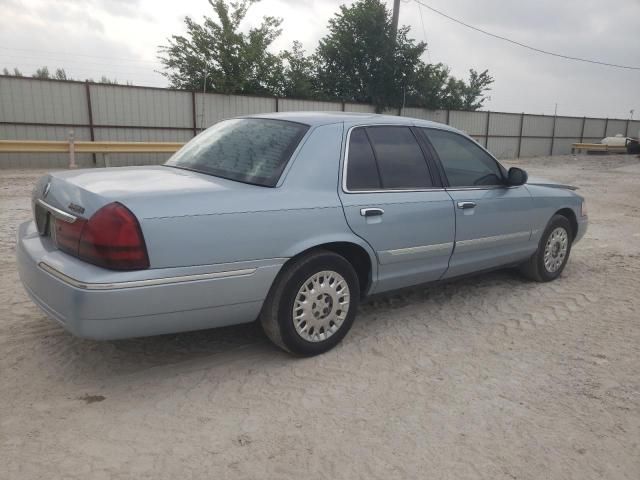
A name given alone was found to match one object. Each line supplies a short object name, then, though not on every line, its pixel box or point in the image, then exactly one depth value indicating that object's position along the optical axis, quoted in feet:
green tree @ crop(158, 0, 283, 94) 76.38
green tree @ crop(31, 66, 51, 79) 88.82
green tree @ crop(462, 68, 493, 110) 109.70
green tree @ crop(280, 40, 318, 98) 85.61
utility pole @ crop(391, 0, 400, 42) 79.41
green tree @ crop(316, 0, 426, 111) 85.25
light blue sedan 8.80
